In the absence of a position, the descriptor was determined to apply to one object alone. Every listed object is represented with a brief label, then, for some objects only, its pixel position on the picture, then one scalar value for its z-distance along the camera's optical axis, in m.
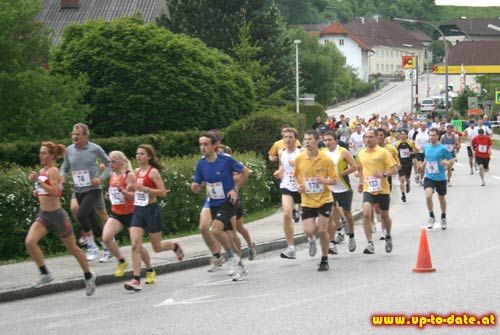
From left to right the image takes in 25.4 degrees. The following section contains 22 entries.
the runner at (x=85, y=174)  15.55
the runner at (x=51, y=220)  13.30
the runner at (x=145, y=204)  13.57
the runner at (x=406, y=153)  29.53
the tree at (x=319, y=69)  110.50
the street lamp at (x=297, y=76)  55.33
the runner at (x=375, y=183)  16.62
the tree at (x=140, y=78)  31.59
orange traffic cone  13.94
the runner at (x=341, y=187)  16.78
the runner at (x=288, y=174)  16.88
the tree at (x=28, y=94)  28.91
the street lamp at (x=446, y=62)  75.91
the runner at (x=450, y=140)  34.50
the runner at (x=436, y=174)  20.58
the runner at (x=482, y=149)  33.75
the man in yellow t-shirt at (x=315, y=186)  14.70
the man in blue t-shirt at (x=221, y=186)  14.16
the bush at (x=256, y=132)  27.28
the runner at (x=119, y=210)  14.19
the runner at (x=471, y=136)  38.85
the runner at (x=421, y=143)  33.47
